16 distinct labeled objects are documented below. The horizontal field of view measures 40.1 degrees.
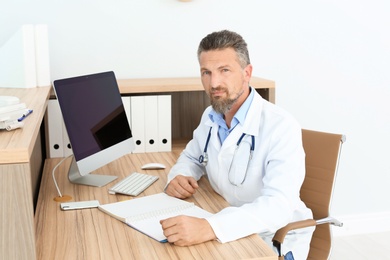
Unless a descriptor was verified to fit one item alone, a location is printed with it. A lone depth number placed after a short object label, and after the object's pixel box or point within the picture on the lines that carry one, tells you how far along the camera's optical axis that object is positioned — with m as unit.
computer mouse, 2.36
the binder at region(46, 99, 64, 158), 2.58
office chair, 2.19
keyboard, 2.02
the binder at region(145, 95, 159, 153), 2.69
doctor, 1.86
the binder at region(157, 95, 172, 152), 2.70
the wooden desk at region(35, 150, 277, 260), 1.48
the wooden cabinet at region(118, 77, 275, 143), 2.71
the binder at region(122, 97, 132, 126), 2.65
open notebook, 1.66
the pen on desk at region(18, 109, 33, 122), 1.58
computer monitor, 1.99
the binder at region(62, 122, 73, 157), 2.61
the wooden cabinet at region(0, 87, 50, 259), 1.26
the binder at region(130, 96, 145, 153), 2.67
